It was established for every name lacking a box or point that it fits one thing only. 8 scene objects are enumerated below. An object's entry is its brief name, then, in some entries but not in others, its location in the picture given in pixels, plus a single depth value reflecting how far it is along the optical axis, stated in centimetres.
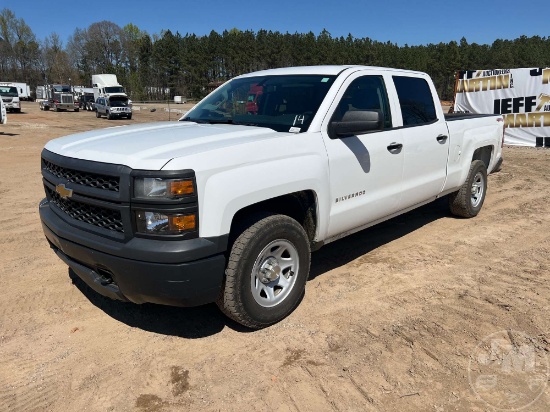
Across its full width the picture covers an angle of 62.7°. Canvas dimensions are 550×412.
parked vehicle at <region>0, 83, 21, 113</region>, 3578
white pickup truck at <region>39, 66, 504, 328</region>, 276
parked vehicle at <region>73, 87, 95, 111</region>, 4688
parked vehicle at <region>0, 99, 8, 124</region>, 1966
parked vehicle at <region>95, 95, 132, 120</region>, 3469
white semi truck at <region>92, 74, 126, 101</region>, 4112
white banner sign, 1459
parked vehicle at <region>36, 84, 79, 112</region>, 4362
